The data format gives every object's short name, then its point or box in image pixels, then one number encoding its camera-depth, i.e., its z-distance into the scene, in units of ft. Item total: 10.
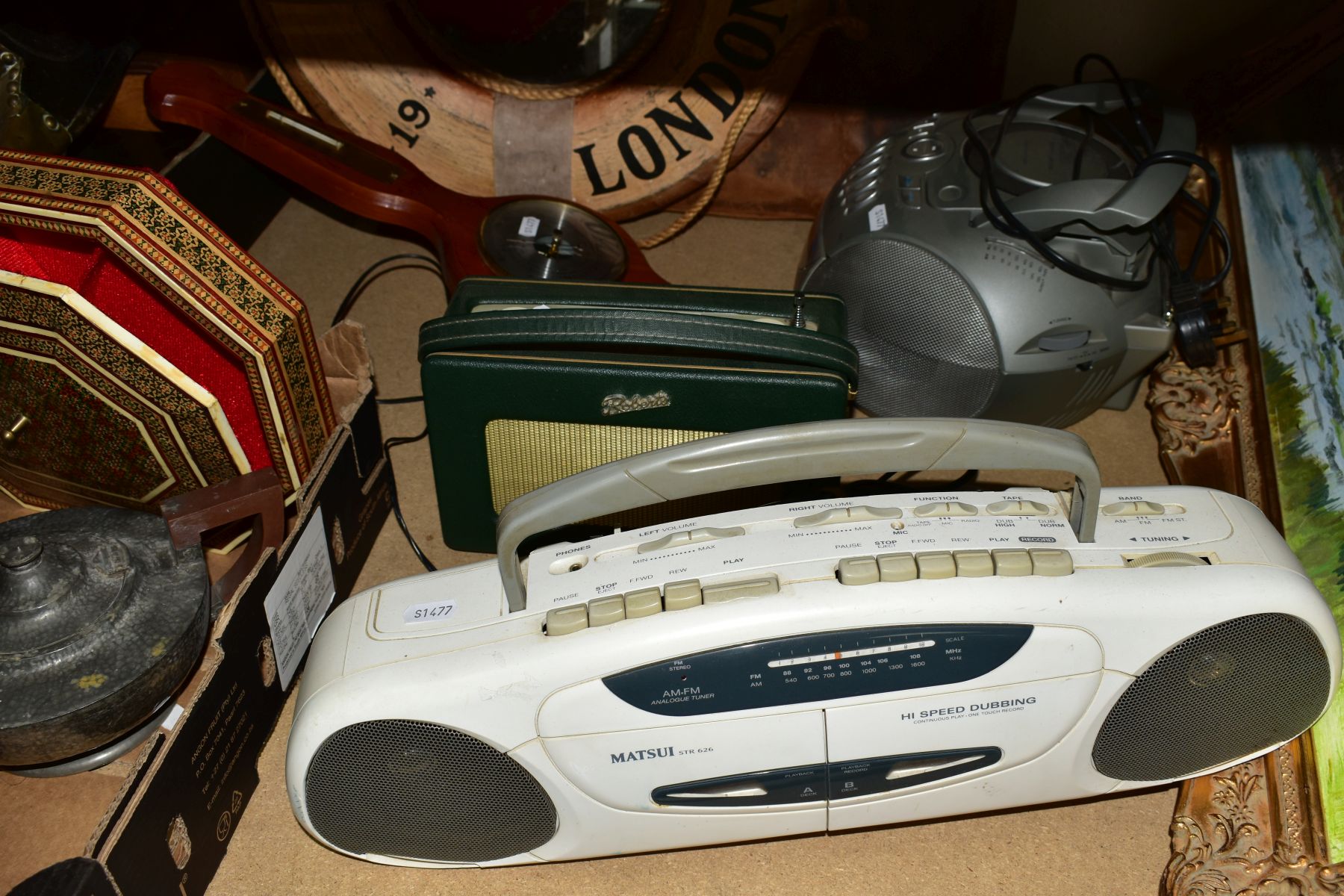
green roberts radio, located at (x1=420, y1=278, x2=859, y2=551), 2.37
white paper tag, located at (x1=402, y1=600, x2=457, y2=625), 2.04
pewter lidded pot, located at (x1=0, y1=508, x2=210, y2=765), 2.02
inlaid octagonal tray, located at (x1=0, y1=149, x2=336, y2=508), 2.23
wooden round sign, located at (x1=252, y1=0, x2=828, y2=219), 3.56
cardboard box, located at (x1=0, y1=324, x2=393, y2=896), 1.93
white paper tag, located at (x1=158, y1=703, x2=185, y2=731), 2.07
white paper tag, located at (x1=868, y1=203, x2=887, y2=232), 2.89
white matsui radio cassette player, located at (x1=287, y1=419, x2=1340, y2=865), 1.91
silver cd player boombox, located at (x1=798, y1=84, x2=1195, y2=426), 2.75
